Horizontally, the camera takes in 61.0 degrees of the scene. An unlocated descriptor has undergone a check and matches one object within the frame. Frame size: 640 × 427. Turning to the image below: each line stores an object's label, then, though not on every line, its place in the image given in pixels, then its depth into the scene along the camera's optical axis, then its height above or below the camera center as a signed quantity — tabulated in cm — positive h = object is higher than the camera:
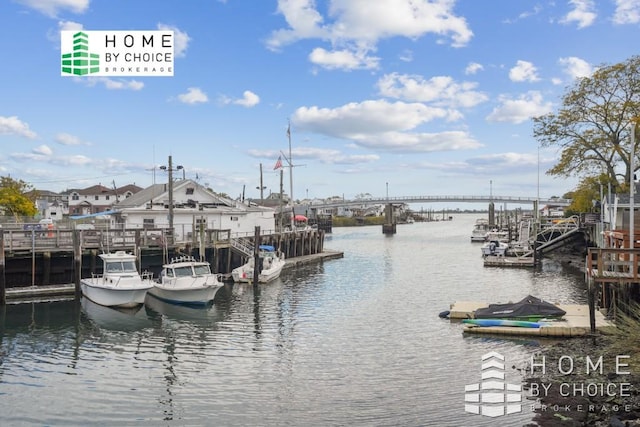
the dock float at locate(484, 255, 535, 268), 5150 -418
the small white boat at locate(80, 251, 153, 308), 2844 -336
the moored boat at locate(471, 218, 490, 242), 9524 -317
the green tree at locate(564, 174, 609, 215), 4993 +250
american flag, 6285 +637
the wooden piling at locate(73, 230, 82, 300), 2978 -201
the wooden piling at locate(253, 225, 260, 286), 3825 -294
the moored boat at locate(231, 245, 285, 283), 3916 -361
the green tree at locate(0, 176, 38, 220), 5871 +220
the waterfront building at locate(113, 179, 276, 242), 4769 +95
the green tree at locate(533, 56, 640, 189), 3953 +734
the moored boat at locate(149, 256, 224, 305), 2966 -355
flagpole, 6550 +554
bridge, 14871 +520
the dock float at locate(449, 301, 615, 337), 2091 -433
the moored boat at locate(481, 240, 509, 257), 5802 -336
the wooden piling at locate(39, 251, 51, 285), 3212 -279
